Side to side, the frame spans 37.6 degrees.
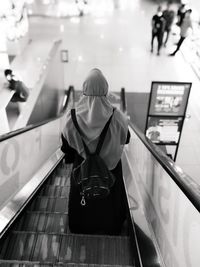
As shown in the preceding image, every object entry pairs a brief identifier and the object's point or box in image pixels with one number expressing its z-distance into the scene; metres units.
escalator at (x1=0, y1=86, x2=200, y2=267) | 1.97
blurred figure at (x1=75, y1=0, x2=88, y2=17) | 13.12
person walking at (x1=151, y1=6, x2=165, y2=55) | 11.54
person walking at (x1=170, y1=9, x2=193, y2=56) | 11.49
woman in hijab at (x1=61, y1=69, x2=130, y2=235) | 2.27
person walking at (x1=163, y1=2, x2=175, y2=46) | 12.06
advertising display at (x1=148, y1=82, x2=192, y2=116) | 6.45
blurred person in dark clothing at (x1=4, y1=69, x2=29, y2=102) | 8.32
